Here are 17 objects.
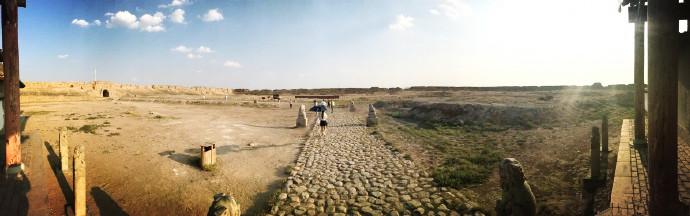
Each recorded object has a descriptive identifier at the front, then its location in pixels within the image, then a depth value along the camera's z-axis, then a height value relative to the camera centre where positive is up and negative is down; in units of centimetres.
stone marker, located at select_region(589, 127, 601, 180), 720 -145
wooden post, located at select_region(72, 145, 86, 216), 557 -150
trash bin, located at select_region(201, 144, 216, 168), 945 -175
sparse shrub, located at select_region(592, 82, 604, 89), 4436 +207
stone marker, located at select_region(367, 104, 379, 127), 1925 -126
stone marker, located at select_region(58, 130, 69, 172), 812 -134
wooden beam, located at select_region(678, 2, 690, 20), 430 +132
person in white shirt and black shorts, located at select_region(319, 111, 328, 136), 1546 -121
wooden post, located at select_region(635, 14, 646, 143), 925 +47
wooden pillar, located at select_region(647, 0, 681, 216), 405 -10
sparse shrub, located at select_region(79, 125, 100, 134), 1367 -132
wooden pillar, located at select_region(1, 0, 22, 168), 758 +55
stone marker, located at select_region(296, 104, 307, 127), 1938 -124
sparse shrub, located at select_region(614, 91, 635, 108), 2374 -4
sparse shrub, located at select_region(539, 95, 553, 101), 2967 +10
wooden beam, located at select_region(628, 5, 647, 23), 925 +270
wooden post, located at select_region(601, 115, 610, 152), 914 -110
